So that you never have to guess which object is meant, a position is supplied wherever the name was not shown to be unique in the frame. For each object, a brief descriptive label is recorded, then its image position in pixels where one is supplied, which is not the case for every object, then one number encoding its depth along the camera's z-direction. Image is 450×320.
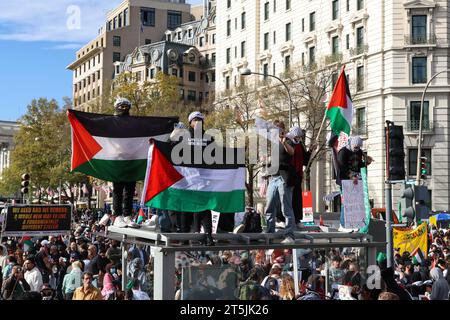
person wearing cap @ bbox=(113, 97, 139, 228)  10.01
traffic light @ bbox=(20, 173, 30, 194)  29.11
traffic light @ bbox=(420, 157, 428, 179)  24.37
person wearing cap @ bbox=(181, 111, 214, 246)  8.37
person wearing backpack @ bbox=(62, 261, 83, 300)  12.54
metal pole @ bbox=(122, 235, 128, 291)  9.96
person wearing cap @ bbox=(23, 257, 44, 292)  12.62
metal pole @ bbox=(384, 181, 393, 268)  11.46
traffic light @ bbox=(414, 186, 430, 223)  14.07
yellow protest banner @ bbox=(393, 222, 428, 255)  17.30
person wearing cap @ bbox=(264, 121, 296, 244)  9.98
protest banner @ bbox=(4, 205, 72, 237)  17.31
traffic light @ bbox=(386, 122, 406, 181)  12.38
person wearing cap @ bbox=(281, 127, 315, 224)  10.48
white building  46.06
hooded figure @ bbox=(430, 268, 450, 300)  11.23
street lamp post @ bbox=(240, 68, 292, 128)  31.05
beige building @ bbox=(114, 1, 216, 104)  83.38
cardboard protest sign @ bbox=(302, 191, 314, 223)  17.90
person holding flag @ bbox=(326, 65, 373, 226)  11.36
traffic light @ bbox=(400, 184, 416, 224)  13.75
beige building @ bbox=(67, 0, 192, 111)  97.37
